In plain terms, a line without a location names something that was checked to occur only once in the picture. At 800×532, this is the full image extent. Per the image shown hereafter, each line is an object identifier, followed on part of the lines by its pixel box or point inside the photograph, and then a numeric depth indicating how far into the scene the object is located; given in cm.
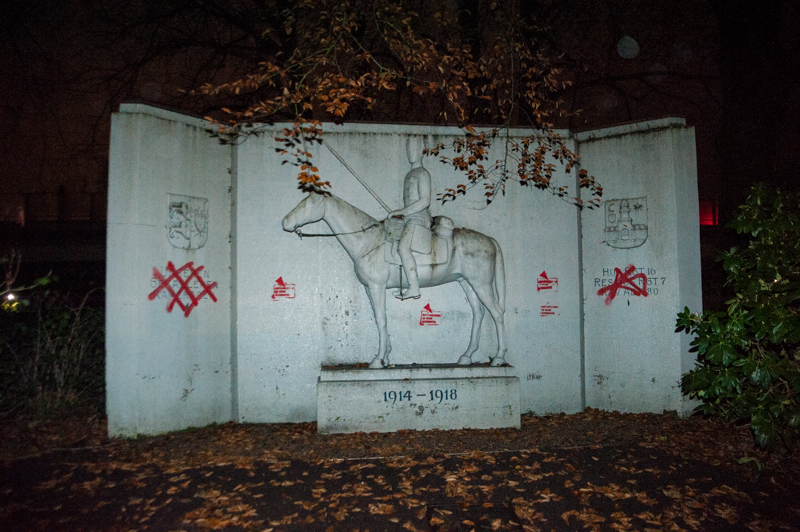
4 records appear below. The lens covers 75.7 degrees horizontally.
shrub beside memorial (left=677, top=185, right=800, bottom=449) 478
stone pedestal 604
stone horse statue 630
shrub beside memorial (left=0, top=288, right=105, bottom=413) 648
